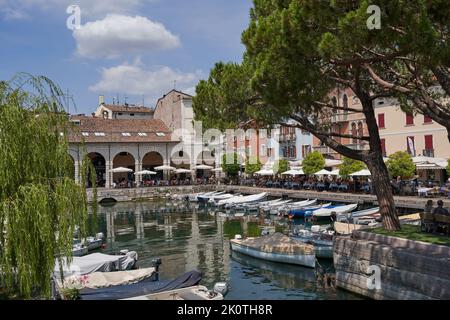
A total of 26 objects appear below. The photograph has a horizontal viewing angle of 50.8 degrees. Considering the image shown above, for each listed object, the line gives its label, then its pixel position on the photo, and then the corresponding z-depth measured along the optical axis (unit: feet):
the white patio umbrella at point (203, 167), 199.72
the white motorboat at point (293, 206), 118.93
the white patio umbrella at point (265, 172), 167.84
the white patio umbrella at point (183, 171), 197.20
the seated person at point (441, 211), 49.60
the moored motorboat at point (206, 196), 165.36
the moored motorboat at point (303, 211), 112.66
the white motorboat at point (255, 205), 133.39
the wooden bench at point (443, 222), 48.43
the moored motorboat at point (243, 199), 140.15
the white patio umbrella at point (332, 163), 143.33
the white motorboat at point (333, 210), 106.42
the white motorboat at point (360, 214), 94.26
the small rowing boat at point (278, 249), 64.85
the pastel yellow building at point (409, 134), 122.01
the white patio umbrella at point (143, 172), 190.45
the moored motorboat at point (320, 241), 68.33
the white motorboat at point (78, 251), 71.48
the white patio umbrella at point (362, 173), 116.57
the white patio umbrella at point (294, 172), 150.65
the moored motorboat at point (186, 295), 43.19
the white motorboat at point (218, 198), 157.28
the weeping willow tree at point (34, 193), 31.53
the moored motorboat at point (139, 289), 44.04
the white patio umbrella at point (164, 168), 194.18
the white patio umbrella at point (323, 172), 137.22
